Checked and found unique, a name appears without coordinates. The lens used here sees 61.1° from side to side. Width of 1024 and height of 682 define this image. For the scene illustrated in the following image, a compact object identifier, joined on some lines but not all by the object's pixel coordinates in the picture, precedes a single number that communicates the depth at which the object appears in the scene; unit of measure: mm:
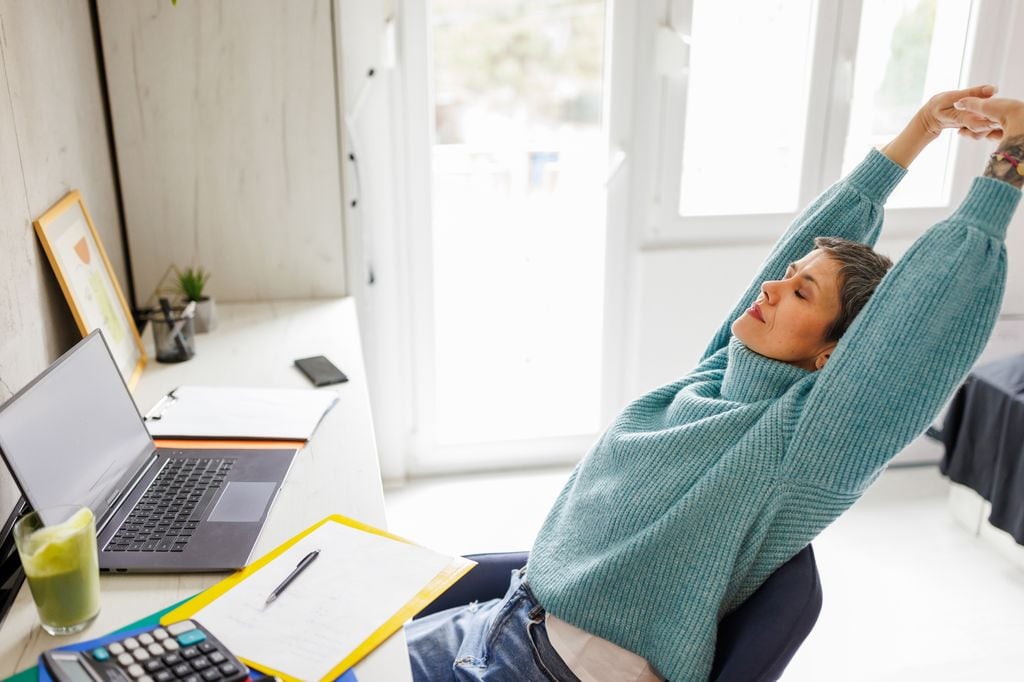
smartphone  1762
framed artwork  1524
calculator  887
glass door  2887
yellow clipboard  969
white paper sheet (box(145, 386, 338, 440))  1515
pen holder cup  1853
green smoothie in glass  965
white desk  1003
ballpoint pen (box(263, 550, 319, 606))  1070
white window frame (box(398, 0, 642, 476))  2496
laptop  1104
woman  1066
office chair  1060
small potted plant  2021
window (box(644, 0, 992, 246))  2613
